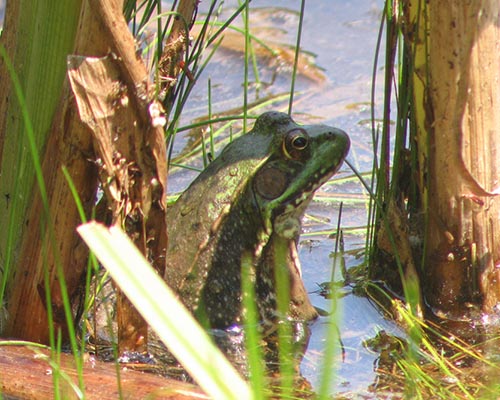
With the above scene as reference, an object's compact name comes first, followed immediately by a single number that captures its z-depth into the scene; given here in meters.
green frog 7.64
